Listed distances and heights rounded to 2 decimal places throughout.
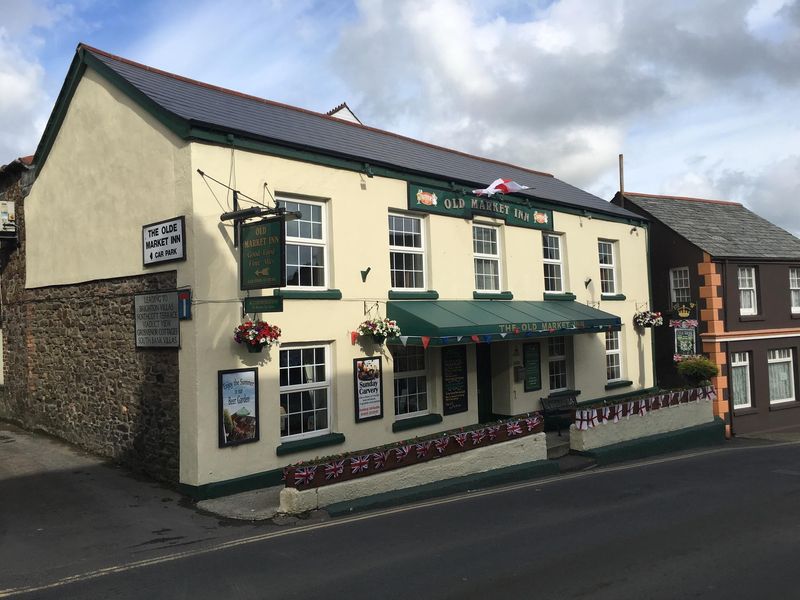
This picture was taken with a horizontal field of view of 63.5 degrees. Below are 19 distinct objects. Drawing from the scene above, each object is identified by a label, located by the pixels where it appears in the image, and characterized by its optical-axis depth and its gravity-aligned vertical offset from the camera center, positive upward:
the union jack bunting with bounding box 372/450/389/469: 10.00 -1.82
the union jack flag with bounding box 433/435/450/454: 11.00 -1.79
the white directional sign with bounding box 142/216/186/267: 10.22 +1.72
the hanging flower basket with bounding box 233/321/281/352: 10.05 +0.15
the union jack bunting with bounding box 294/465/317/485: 9.10 -1.87
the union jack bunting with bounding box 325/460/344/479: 9.38 -1.85
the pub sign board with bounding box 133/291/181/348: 10.39 +0.46
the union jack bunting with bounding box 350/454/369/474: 9.68 -1.85
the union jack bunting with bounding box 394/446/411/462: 10.30 -1.80
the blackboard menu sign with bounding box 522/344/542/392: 16.20 -0.78
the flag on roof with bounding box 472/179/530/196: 15.05 +3.50
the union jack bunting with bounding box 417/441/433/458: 10.67 -1.82
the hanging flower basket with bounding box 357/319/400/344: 11.99 +0.21
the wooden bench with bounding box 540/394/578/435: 16.23 -1.88
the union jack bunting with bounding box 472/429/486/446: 11.70 -1.79
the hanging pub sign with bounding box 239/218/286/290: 9.60 +1.36
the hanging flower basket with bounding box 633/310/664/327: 19.50 +0.40
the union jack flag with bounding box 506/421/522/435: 12.41 -1.77
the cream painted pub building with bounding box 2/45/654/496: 10.34 +1.14
